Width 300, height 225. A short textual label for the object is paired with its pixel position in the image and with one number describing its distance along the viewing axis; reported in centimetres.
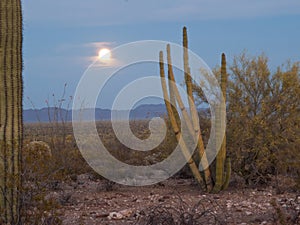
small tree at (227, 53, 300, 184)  1084
